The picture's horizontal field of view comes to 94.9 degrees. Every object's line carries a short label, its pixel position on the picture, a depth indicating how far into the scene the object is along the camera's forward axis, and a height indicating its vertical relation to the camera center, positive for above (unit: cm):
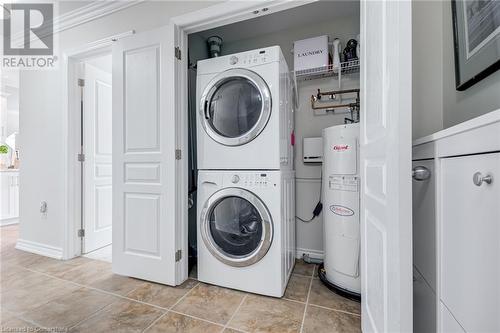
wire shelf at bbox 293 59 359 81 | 197 +87
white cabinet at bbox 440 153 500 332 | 46 -18
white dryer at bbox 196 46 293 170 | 155 +41
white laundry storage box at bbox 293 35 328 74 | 201 +101
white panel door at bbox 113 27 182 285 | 174 +9
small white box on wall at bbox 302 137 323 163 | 215 +16
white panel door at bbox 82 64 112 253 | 242 +12
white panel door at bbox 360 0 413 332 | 63 +0
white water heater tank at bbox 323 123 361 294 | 156 -28
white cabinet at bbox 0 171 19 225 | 344 -42
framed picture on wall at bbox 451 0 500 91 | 76 +47
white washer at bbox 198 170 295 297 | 154 -45
